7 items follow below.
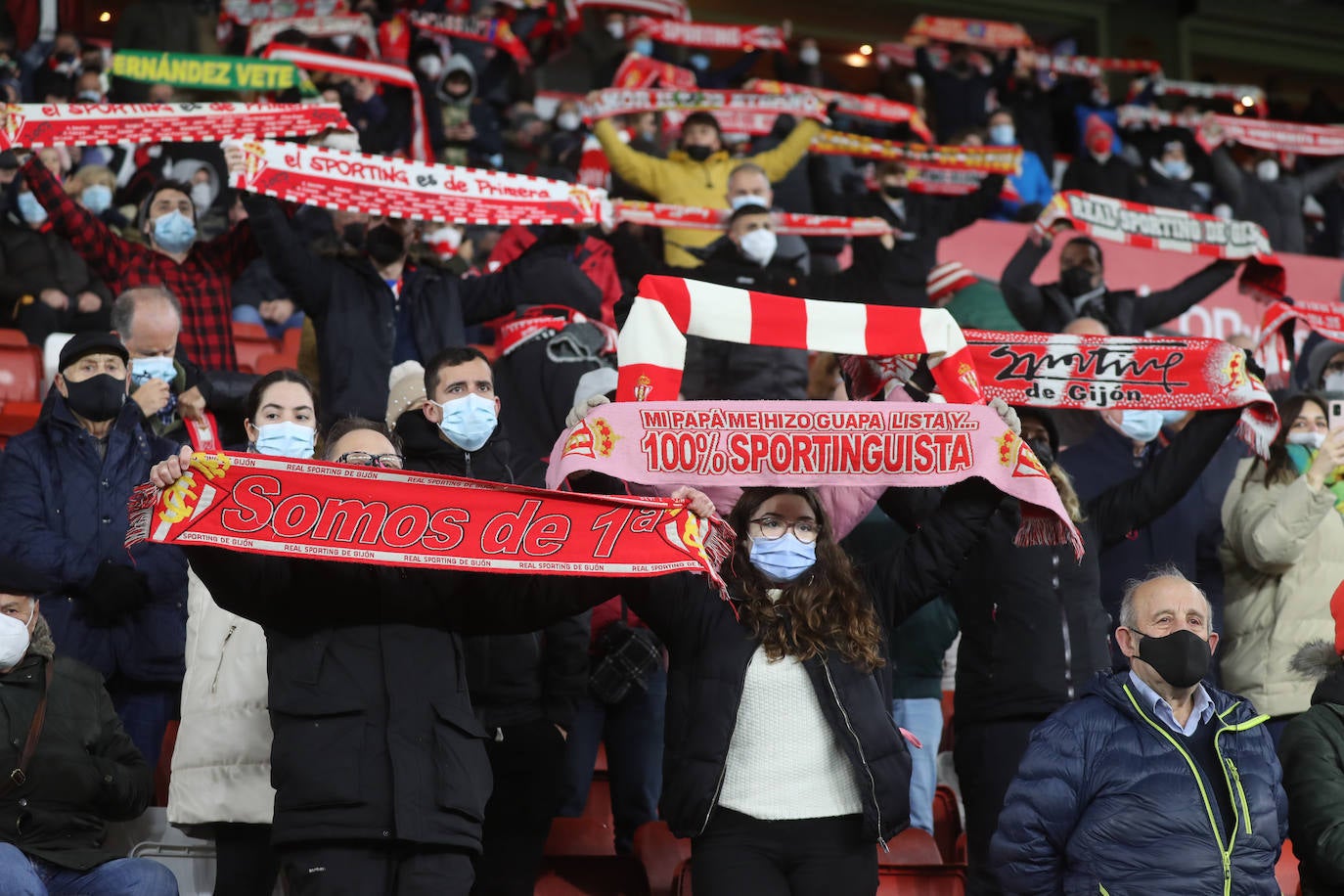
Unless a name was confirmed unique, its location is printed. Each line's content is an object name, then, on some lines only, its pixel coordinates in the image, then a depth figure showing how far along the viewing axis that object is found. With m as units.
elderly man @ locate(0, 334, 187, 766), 10.87
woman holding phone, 12.45
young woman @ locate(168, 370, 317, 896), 9.34
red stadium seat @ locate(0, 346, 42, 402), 16.72
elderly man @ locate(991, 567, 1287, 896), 8.93
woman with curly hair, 9.14
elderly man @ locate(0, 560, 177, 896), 9.55
